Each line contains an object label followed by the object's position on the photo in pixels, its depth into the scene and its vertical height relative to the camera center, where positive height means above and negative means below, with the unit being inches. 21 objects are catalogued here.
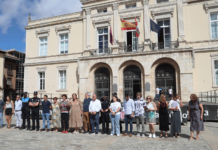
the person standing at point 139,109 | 333.8 -38.5
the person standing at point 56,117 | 385.7 -59.2
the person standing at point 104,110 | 360.2 -42.9
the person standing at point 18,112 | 423.2 -53.5
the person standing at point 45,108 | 394.6 -41.8
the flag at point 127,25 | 712.4 +228.4
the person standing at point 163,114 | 315.9 -45.2
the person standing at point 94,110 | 362.6 -42.9
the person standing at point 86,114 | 374.9 -52.5
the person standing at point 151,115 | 318.9 -47.2
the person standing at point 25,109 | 414.9 -46.2
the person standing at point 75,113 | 367.2 -49.4
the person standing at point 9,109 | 441.1 -48.4
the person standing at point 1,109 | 441.8 -48.4
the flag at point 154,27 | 685.9 +215.7
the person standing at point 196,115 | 303.0 -46.5
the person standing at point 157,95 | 673.0 -29.2
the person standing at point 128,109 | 339.0 -39.0
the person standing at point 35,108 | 399.5 -42.3
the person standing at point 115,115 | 341.3 -50.9
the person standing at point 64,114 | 373.7 -51.9
